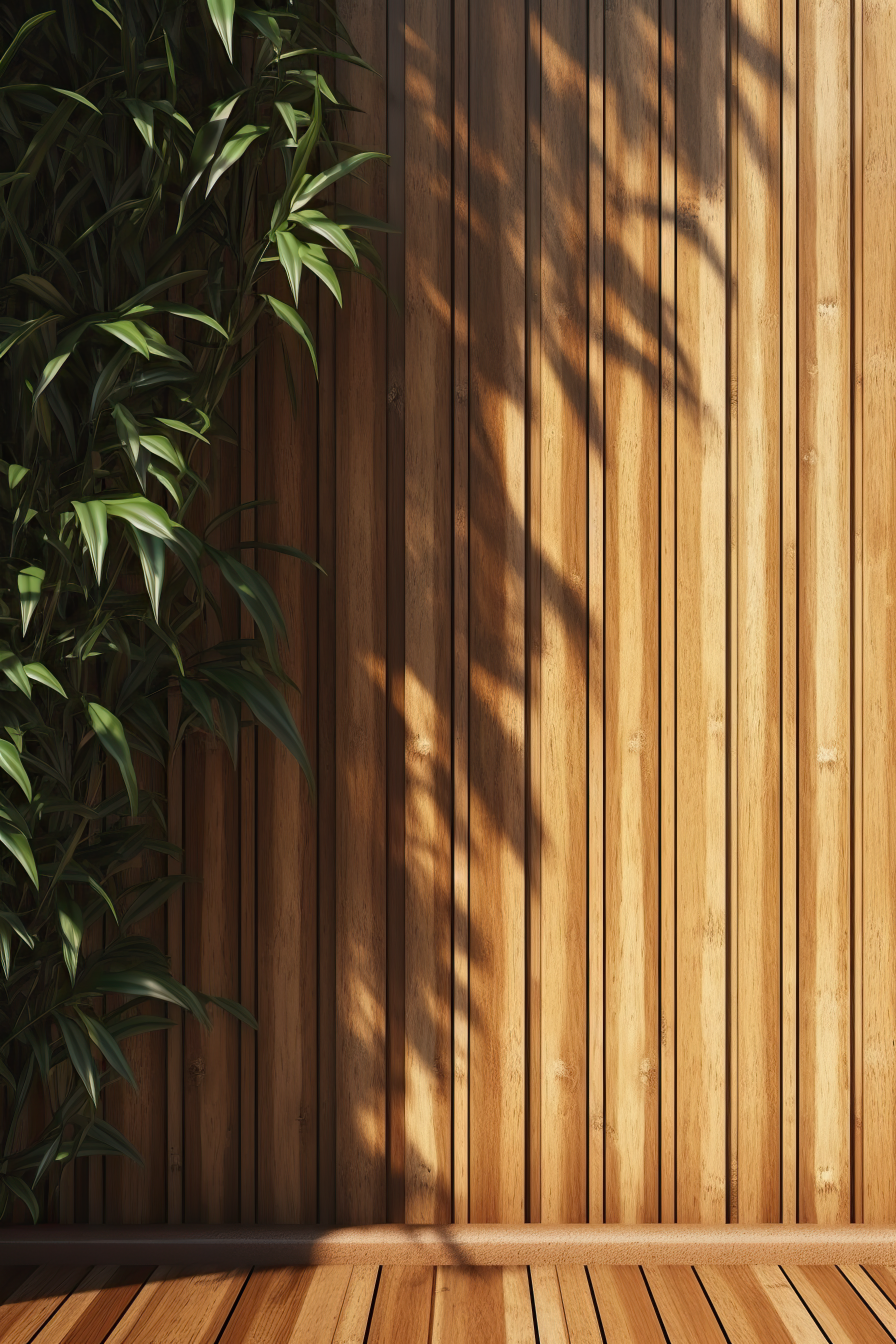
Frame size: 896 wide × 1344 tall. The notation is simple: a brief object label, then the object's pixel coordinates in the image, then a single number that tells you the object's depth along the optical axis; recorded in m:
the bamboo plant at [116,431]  1.27
